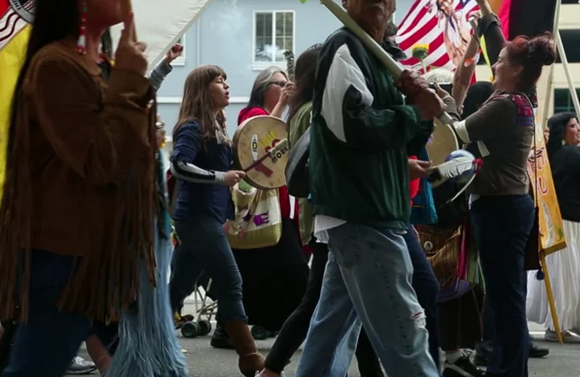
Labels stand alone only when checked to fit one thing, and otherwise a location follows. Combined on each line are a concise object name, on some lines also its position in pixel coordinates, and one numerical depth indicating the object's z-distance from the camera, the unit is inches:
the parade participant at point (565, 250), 374.3
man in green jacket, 160.4
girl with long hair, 257.8
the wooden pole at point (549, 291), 301.0
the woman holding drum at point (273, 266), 310.2
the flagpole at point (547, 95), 377.7
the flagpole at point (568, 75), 361.4
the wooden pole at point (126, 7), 121.0
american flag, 352.5
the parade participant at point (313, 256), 220.4
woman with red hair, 226.2
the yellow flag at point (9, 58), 199.5
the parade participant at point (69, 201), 114.5
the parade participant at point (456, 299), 265.6
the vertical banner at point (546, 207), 313.7
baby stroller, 358.6
